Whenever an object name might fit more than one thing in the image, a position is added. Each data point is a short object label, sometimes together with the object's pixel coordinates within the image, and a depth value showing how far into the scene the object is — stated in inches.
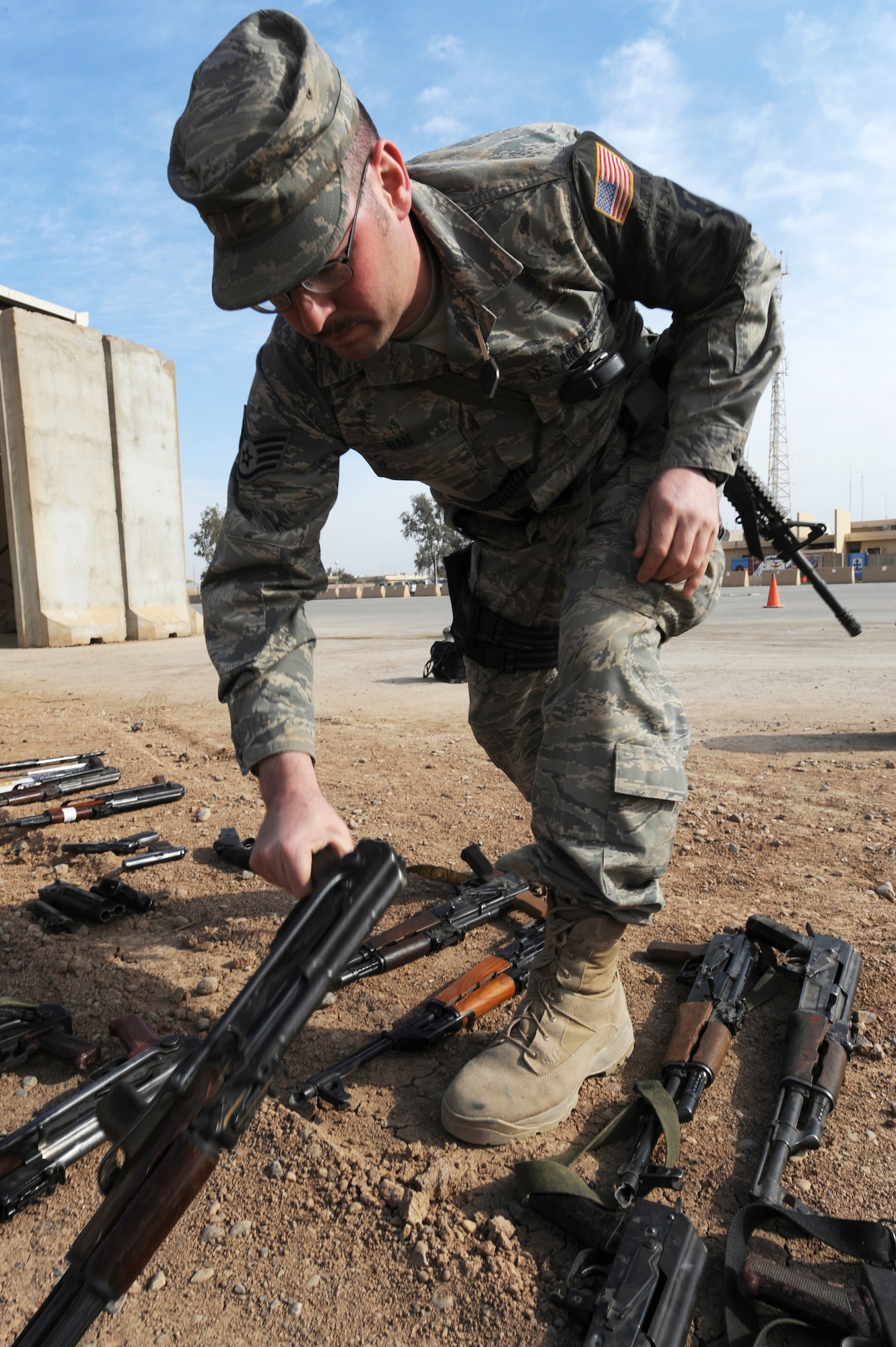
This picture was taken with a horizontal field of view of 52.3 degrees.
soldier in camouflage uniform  67.7
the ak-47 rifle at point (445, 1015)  74.8
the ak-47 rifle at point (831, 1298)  48.5
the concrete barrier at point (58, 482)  446.3
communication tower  2444.9
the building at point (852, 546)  1955.0
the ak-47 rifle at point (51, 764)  182.5
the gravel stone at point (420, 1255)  57.5
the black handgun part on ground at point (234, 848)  128.0
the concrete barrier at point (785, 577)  1488.2
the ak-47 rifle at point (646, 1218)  50.0
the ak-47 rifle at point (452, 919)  96.2
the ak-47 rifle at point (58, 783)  160.4
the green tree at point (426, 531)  2455.7
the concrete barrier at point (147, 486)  485.4
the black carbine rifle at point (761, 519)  113.3
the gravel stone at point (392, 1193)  62.9
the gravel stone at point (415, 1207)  60.7
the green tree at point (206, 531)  2476.6
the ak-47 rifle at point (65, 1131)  63.5
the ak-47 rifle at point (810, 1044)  63.0
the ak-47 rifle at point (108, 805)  149.9
